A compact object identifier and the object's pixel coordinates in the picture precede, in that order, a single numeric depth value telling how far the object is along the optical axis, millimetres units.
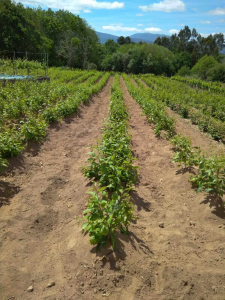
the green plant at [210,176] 3736
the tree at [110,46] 67219
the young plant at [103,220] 2713
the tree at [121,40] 111438
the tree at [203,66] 49250
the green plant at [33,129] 5840
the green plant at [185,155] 4727
